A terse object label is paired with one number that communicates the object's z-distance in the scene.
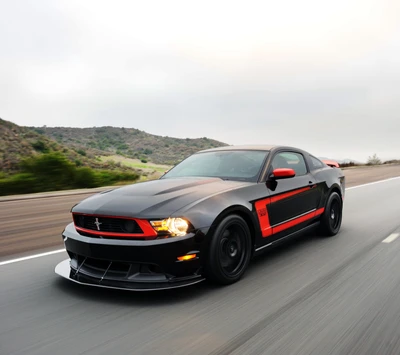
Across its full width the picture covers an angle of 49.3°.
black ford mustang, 3.75
